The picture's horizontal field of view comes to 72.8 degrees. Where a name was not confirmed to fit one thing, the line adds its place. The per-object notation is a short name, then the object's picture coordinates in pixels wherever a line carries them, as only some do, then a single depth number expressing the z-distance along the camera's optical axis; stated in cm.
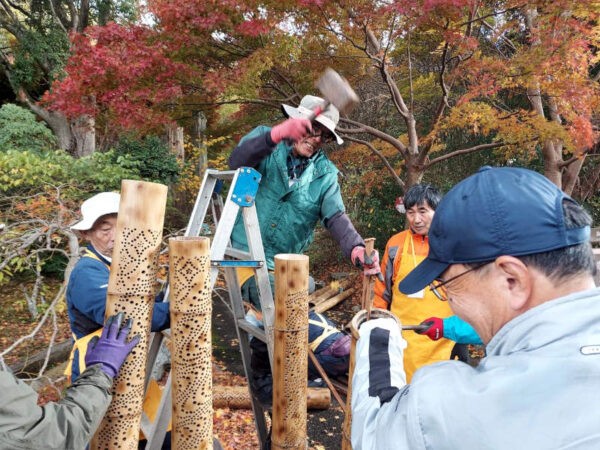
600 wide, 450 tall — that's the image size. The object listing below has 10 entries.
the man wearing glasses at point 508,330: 76
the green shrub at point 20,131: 871
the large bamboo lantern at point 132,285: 160
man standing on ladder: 247
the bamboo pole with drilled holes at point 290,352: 200
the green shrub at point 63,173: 639
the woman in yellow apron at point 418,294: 273
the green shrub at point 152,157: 960
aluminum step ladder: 209
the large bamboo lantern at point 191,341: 168
